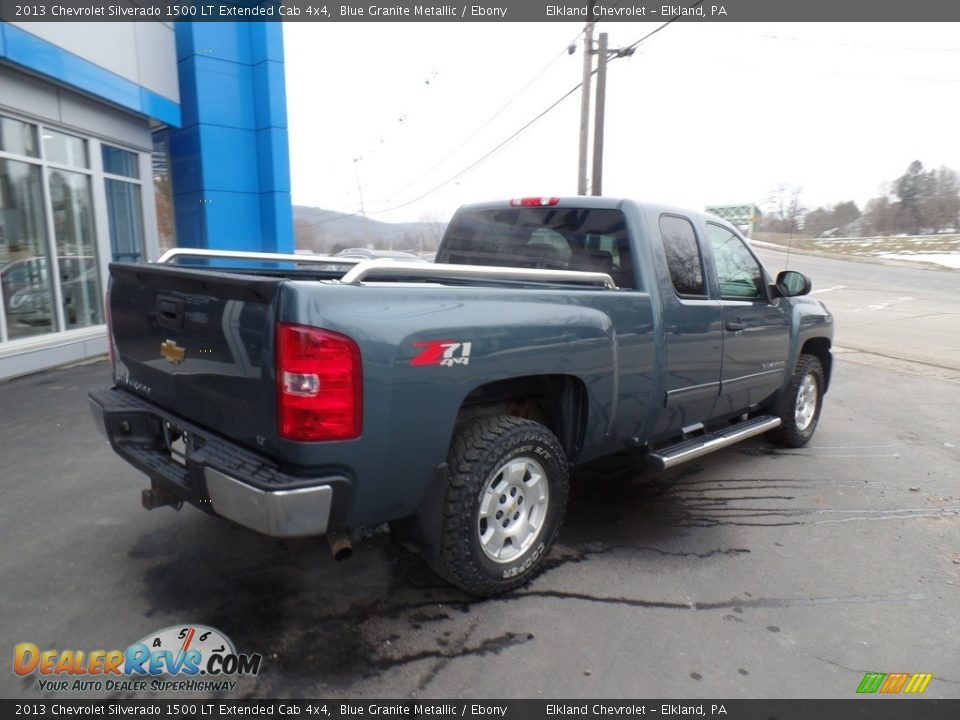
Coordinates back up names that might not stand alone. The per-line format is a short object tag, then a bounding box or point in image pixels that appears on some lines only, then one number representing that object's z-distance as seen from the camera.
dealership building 8.08
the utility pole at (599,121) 14.44
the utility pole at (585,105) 14.45
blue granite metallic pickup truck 2.30
